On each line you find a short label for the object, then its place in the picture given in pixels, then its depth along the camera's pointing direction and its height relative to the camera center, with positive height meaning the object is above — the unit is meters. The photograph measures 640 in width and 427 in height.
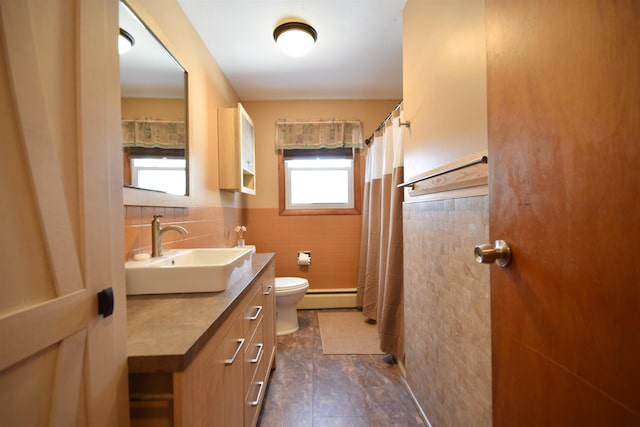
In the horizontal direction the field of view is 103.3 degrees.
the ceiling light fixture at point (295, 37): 1.70 +1.23
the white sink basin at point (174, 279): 0.97 -0.23
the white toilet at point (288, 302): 2.22 -0.77
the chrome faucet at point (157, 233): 1.22 -0.07
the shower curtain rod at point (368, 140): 2.65 +0.80
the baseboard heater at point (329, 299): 2.86 -0.94
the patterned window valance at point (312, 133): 2.85 +0.93
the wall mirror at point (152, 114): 1.12 +0.53
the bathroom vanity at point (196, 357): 0.57 -0.38
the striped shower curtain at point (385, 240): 1.83 -0.21
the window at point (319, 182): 2.92 +0.40
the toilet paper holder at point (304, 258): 2.81 -0.47
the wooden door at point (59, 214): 0.34 +0.01
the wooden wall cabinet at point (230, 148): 2.11 +0.57
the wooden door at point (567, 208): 0.36 +0.01
